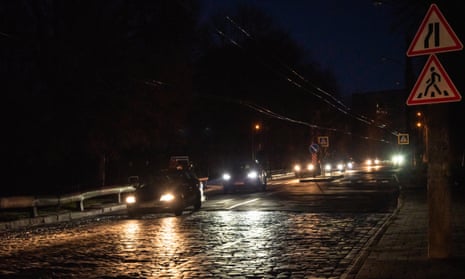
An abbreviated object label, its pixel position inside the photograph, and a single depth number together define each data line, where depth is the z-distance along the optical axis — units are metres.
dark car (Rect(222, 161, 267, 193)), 35.81
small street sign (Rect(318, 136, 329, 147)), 44.81
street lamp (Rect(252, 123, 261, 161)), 58.77
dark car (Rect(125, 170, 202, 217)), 20.14
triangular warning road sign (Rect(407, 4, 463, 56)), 9.14
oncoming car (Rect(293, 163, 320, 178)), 60.47
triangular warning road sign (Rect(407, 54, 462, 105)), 9.15
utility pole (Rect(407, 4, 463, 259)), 9.17
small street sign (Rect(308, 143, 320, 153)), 45.93
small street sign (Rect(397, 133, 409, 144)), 41.31
